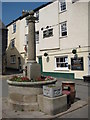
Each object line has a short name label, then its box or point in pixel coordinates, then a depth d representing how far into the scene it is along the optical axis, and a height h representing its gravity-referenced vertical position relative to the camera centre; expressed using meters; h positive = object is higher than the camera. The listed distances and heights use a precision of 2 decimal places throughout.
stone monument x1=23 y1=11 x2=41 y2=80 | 4.57 +0.26
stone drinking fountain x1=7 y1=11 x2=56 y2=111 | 3.92 -1.32
